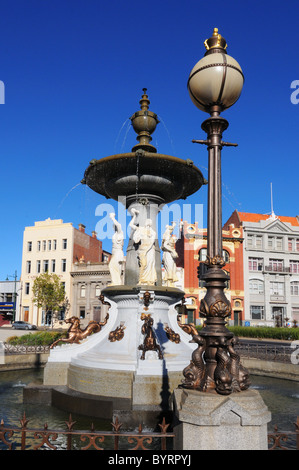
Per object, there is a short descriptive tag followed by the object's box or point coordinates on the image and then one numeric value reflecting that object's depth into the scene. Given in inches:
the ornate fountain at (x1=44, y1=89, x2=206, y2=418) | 325.4
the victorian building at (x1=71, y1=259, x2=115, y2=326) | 2047.2
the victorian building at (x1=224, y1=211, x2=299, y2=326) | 1923.0
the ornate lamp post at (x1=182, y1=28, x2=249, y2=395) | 172.1
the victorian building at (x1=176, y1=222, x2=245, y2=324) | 1859.0
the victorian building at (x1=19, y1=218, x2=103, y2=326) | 2134.6
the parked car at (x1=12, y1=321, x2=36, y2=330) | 1828.2
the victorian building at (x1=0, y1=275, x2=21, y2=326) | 2245.9
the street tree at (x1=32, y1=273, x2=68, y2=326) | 1939.0
